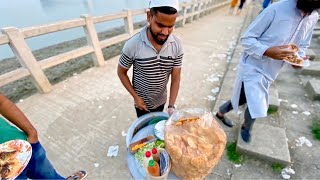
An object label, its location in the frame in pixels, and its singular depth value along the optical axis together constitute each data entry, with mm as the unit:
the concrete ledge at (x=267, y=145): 2213
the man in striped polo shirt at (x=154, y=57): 1345
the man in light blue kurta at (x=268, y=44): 1753
